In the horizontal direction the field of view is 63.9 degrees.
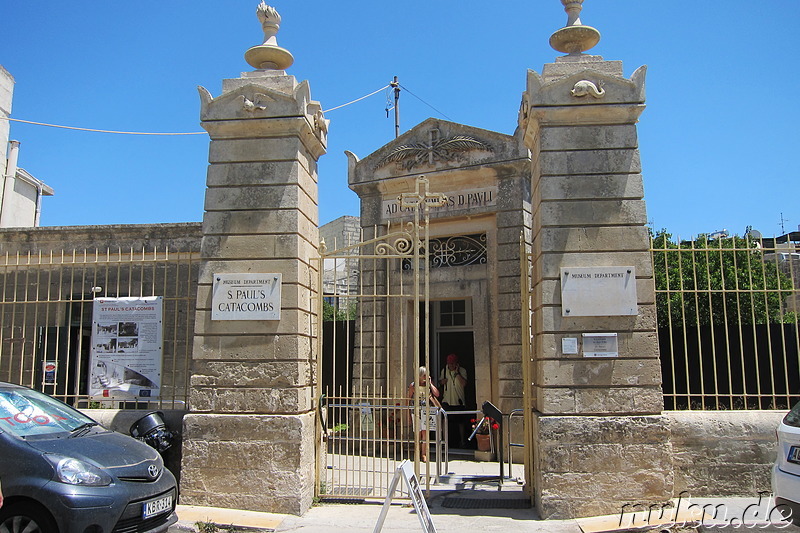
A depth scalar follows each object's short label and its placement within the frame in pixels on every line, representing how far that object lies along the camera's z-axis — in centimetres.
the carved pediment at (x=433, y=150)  1138
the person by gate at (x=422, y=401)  844
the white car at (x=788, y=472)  518
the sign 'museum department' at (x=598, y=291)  664
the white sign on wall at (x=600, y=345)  661
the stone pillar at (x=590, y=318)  642
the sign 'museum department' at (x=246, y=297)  698
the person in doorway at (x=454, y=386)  1171
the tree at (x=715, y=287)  1290
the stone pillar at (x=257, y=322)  674
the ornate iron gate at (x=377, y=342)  748
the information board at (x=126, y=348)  750
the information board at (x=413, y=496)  485
